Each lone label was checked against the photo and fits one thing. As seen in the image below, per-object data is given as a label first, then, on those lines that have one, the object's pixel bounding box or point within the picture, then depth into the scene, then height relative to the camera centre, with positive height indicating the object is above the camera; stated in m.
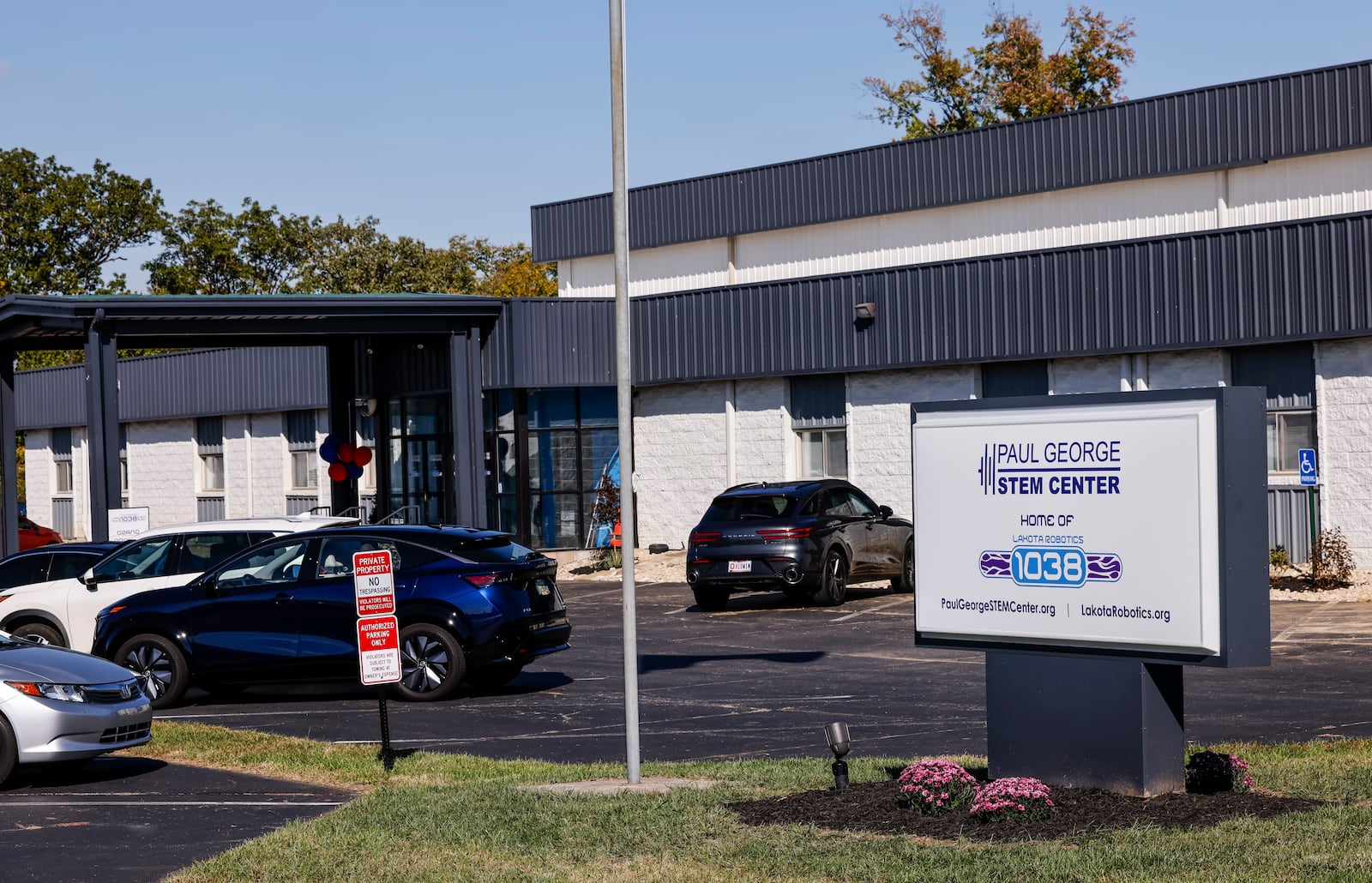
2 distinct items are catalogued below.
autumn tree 54.62 +12.77
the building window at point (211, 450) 47.75 +0.78
